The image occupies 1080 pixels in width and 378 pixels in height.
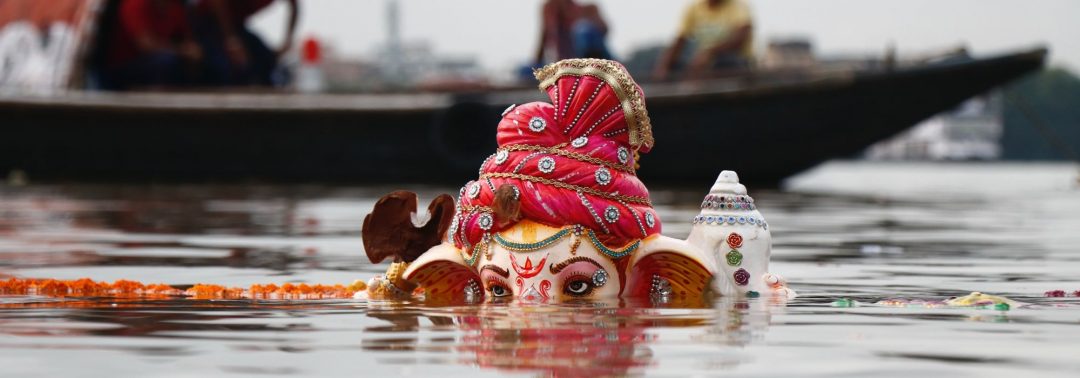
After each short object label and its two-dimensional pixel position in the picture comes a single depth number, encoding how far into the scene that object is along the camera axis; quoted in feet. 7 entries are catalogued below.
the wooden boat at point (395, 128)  71.05
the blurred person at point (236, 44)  72.13
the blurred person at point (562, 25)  66.69
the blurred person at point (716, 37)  64.85
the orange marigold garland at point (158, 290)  22.35
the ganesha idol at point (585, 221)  20.63
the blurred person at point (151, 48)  69.14
